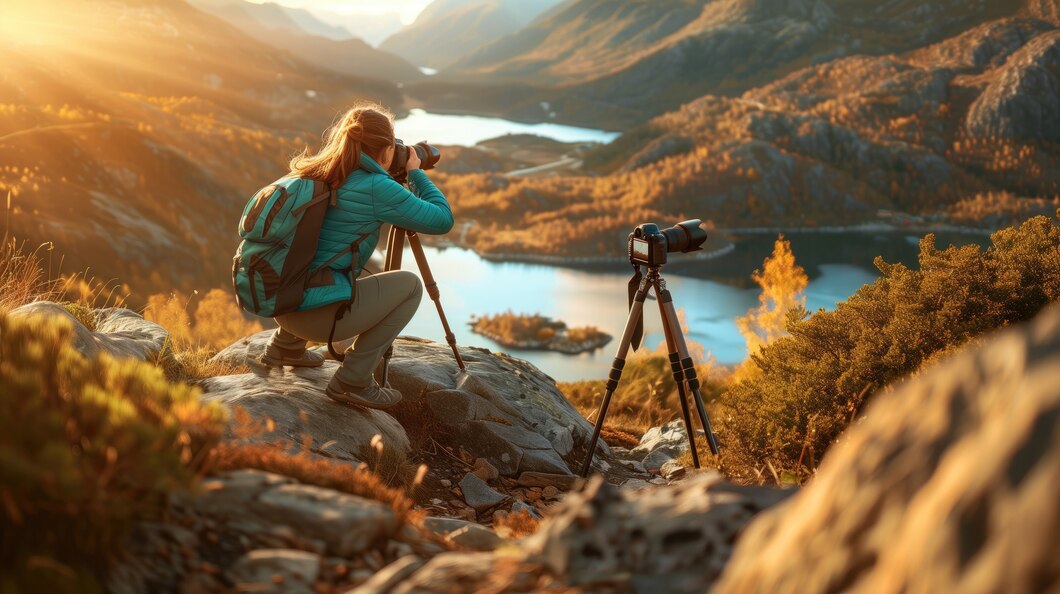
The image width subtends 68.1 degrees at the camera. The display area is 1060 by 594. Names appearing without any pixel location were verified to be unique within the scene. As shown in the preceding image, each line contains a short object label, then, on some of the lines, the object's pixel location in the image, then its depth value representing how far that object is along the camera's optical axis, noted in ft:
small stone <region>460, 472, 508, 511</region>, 19.43
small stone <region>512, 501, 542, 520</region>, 18.38
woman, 16.22
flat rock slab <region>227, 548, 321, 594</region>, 8.17
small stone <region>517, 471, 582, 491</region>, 21.98
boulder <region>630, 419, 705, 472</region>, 27.35
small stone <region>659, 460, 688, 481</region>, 24.44
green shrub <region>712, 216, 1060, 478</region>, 20.42
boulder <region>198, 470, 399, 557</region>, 9.00
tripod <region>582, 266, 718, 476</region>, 18.92
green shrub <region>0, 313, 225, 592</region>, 6.98
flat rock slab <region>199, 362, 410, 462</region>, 16.85
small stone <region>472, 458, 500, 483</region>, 21.25
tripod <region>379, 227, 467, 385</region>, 20.70
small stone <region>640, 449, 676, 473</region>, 26.48
